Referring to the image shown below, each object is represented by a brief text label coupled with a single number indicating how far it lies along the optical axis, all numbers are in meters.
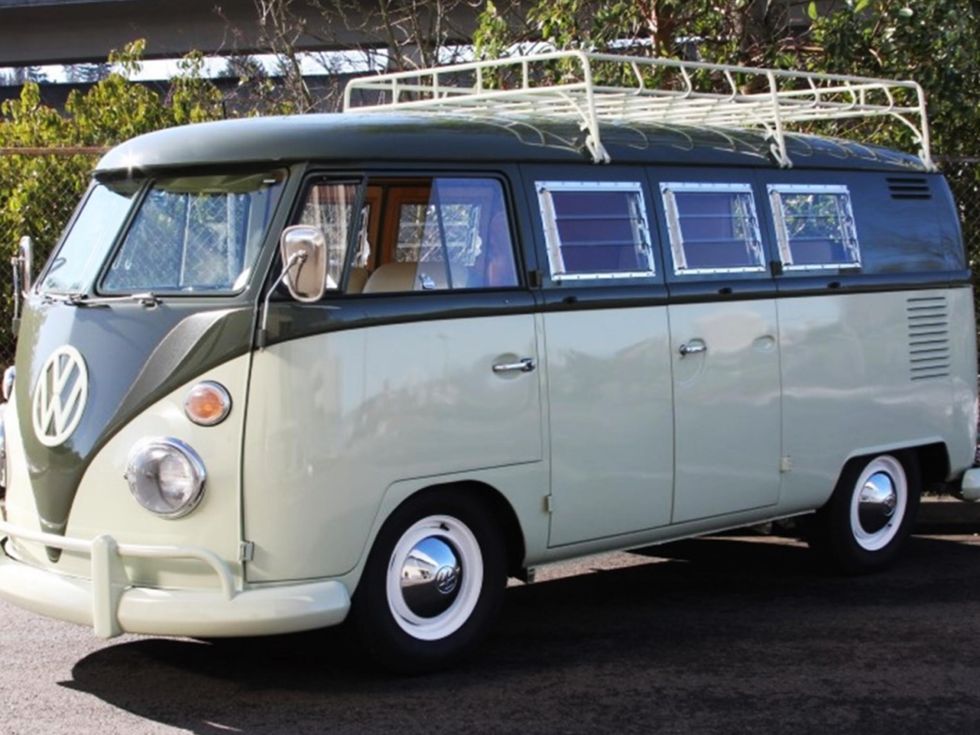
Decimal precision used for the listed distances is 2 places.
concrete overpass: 27.31
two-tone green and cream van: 5.60
